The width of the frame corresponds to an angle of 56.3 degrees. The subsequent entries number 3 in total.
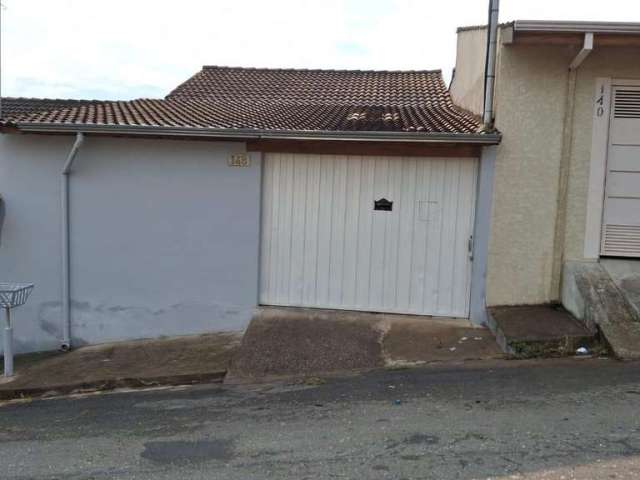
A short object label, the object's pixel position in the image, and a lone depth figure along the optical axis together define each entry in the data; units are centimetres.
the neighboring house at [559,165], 711
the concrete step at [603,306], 600
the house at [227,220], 757
